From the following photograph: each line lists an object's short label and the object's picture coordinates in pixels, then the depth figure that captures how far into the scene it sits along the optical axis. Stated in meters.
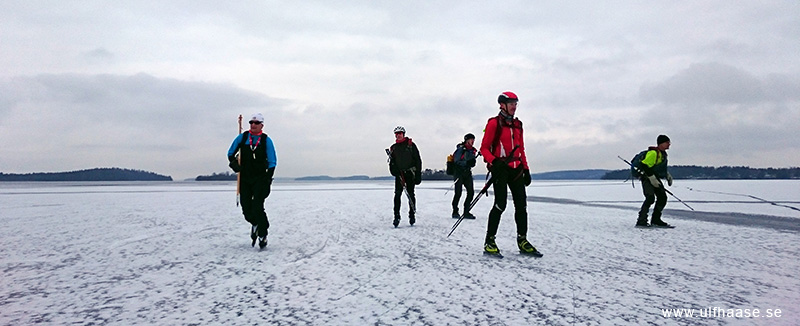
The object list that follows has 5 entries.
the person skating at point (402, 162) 8.24
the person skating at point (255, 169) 5.75
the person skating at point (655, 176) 8.23
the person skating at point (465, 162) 9.41
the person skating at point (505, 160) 5.10
